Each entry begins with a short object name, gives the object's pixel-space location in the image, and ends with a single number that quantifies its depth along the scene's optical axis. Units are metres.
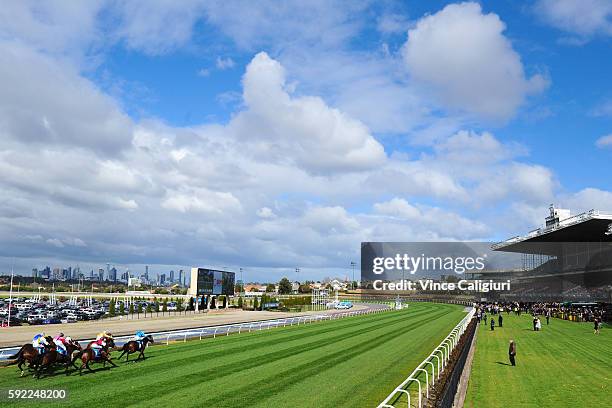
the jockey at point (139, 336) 17.73
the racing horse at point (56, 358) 13.80
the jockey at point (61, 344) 14.42
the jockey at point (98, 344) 15.14
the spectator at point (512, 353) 19.23
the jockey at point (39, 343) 14.08
